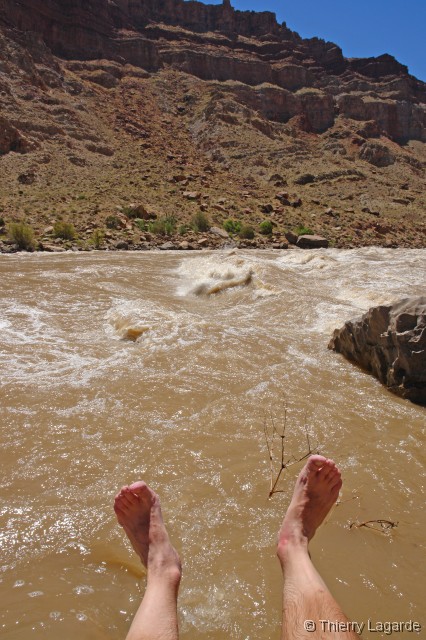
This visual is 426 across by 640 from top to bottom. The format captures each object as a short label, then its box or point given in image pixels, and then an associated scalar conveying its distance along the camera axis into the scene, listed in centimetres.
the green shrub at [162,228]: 1766
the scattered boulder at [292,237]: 1885
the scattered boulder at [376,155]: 4269
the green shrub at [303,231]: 2003
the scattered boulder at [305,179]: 3322
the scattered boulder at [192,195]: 2336
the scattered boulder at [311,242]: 1842
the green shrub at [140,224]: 1781
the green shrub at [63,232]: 1537
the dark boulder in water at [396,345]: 396
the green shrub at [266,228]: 2009
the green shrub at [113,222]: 1736
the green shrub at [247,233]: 1881
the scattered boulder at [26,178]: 2248
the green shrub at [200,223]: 1925
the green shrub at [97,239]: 1514
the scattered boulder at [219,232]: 1856
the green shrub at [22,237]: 1363
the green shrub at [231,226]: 1966
